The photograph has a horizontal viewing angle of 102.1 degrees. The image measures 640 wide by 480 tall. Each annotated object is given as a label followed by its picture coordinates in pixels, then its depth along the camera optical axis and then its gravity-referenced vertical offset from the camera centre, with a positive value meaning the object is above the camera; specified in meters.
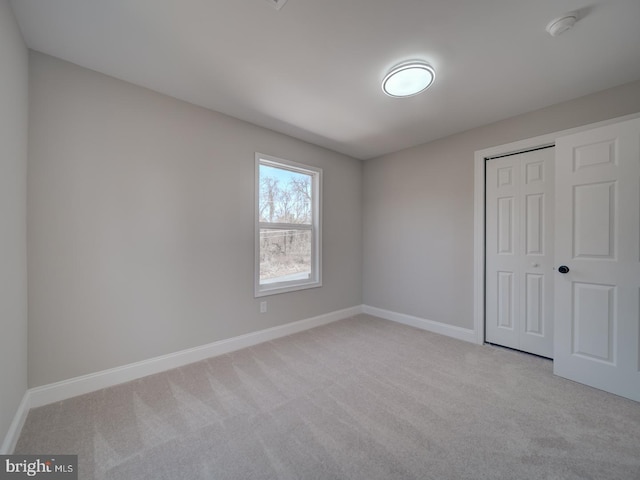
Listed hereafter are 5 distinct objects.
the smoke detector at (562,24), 1.54 +1.31
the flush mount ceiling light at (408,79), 1.97 +1.29
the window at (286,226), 3.16 +0.16
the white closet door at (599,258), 2.00 -0.16
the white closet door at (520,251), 2.64 -0.14
